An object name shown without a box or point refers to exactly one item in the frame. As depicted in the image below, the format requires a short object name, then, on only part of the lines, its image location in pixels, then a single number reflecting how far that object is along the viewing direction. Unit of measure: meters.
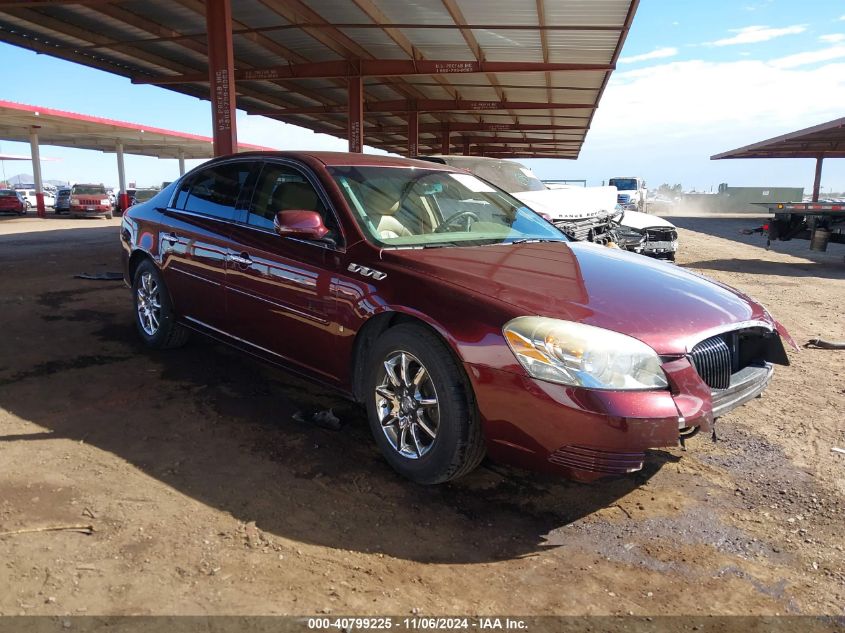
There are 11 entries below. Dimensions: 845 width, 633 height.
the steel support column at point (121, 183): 32.84
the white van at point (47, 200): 37.10
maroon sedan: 2.53
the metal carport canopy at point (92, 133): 26.49
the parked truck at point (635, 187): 30.61
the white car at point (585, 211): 8.26
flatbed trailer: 12.12
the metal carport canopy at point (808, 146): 26.14
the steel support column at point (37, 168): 29.88
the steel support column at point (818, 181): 38.07
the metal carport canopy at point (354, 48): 11.09
